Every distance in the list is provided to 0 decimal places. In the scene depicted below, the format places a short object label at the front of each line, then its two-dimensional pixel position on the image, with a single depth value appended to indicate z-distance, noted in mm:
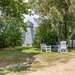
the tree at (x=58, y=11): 7959
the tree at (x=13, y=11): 7264
